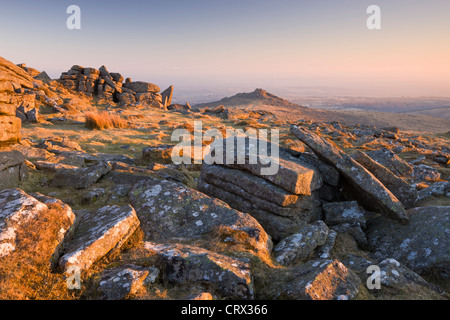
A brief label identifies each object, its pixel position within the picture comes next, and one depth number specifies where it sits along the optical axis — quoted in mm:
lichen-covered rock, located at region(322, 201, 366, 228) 7414
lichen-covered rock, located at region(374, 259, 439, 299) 4504
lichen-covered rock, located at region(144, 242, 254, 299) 4020
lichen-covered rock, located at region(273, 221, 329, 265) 5691
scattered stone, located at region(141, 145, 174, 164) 12925
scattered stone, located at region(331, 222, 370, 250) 6941
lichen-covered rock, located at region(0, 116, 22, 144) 8887
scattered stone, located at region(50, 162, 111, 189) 8031
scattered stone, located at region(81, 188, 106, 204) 7062
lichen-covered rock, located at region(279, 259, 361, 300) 3934
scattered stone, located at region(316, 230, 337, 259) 6020
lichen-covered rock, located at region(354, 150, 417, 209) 8328
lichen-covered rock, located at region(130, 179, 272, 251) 5926
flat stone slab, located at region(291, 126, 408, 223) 7105
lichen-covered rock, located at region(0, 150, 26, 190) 6941
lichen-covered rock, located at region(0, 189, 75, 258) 3826
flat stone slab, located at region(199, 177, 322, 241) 6977
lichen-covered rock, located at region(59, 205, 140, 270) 4012
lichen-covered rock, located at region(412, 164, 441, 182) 11922
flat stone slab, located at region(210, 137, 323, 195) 7125
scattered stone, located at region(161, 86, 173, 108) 51375
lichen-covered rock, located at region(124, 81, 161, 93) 48897
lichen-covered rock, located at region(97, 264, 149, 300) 3670
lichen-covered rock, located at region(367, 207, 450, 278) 5816
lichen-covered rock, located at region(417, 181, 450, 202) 8986
